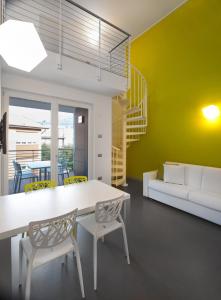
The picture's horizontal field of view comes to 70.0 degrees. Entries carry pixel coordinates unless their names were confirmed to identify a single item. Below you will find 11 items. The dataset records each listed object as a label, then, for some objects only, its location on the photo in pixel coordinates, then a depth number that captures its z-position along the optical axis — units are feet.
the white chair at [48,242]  3.93
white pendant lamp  4.15
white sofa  8.96
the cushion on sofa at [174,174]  11.61
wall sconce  11.21
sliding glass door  10.21
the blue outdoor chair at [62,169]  11.88
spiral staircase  14.92
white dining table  4.20
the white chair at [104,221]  5.19
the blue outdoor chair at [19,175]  10.52
